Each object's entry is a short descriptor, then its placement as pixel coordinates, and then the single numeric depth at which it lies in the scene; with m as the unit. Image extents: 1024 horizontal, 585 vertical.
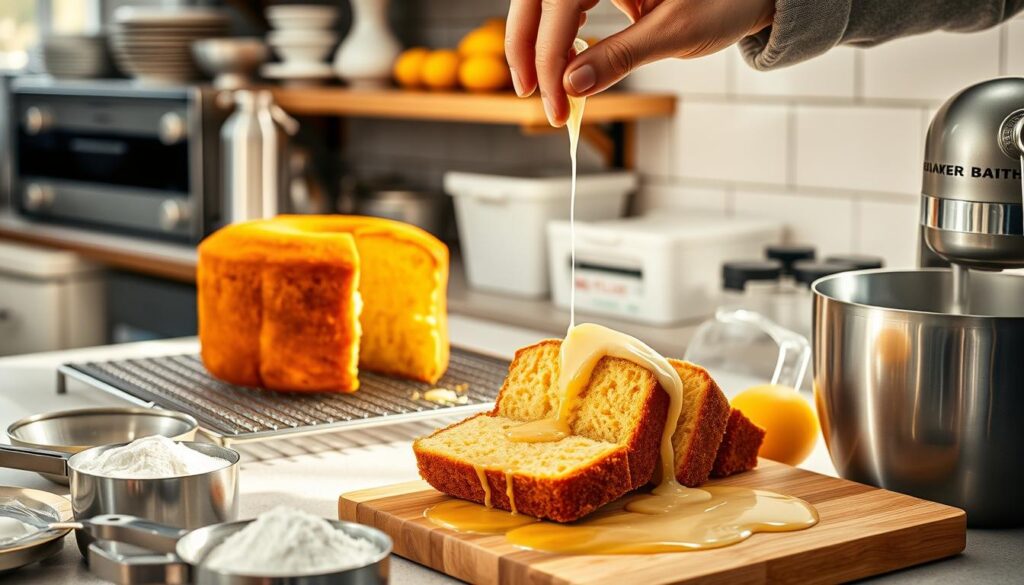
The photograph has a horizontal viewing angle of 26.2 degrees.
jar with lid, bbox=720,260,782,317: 1.96
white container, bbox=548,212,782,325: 2.27
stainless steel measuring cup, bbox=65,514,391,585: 1.10
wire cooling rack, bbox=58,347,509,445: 1.53
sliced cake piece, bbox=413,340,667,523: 1.26
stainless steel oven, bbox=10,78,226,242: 3.02
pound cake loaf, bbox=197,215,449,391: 1.67
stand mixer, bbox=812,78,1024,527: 1.29
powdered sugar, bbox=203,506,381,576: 1.11
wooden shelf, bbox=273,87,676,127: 2.49
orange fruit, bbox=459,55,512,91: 2.63
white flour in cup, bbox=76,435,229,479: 1.26
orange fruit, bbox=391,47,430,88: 2.85
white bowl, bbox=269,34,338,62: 3.11
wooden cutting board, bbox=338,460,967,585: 1.18
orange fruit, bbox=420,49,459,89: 2.75
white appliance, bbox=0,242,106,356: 3.15
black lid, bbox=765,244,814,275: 2.03
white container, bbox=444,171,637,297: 2.53
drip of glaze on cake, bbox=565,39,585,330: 1.38
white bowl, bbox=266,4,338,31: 3.10
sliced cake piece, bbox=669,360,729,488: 1.32
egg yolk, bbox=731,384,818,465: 1.45
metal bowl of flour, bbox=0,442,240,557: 1.24
